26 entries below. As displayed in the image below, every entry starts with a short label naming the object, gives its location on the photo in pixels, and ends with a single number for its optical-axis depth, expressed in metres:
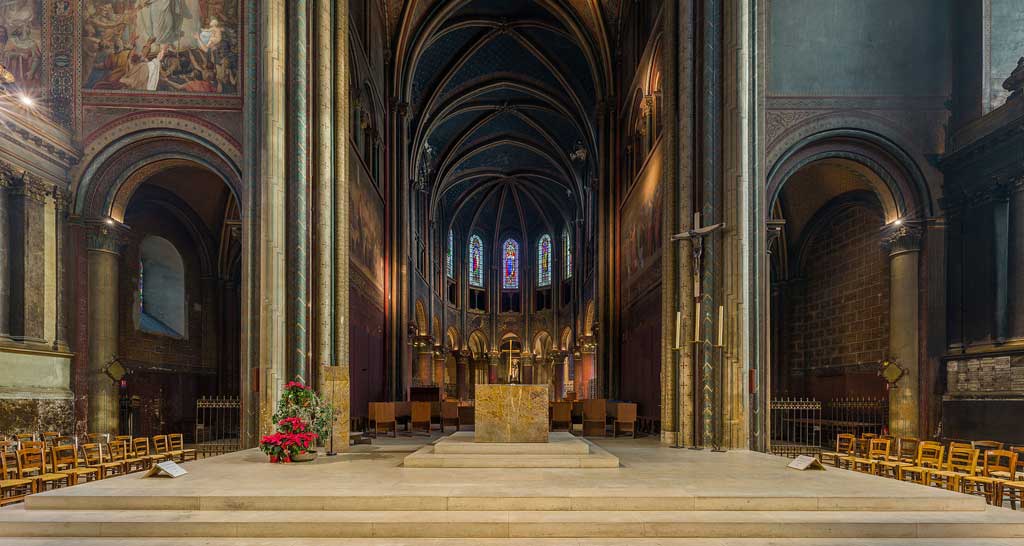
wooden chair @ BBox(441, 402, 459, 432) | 21.44
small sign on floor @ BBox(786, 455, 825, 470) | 10.56
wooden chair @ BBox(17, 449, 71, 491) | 9.34
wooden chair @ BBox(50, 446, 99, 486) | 9.79
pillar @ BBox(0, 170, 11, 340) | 13.43
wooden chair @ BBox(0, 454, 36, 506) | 8.85
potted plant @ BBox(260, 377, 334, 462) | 11.66
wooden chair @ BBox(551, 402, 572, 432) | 20.73
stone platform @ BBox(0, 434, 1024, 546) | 7.53
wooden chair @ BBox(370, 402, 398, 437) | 19.14
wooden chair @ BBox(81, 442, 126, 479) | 10.60
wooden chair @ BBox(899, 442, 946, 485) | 9.94
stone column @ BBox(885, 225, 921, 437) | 15.66
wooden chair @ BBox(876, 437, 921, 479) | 10.66
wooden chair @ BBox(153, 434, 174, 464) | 11.76
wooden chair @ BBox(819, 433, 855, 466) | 12.17
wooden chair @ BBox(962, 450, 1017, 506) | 8.97
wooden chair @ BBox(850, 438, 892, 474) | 11.07
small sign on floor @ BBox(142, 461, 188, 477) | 9.63
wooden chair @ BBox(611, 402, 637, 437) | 19.42
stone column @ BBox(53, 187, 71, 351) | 14.80
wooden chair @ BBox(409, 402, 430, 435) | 20.70
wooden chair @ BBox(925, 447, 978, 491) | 9.42
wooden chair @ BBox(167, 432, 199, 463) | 12.90
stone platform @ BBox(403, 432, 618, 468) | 10.96
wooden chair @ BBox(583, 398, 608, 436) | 20.03
